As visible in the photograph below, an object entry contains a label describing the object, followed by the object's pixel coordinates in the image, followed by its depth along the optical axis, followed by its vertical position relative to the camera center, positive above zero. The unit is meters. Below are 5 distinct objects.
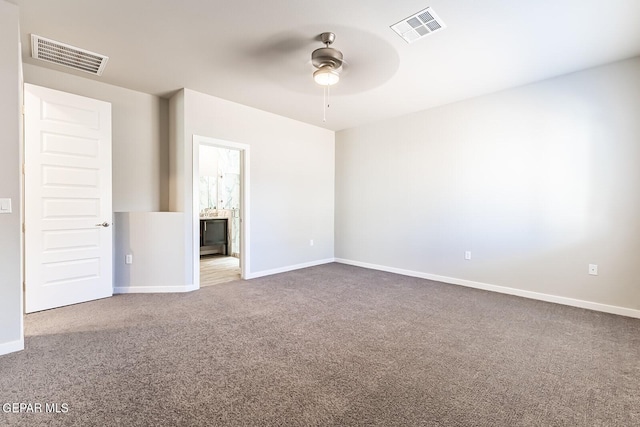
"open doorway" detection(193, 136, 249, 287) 6.44 +0.07
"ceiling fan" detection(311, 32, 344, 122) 2.71 +1.43
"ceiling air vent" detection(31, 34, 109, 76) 2.85 +1.62
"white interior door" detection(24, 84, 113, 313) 3.13 +0.15
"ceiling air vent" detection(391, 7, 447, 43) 2.40 +1.60
